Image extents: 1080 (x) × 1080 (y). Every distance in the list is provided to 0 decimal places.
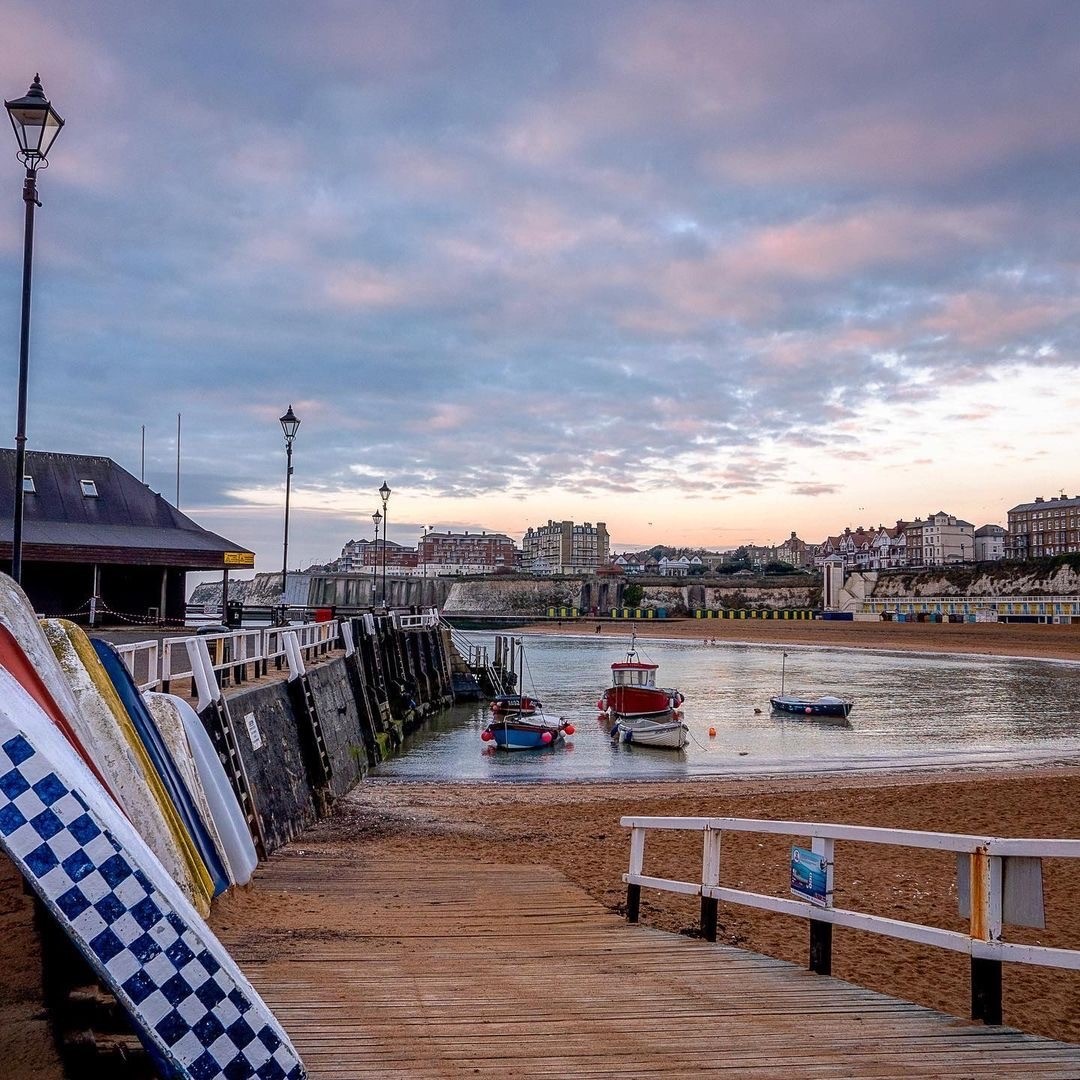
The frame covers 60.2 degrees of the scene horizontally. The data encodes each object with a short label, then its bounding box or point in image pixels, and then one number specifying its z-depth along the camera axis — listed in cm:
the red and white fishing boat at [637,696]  3412
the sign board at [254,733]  1339
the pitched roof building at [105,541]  2761
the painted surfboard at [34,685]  432
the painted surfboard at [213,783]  816
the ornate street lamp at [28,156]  1030
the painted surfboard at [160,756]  677
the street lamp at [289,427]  2578
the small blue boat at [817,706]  3711
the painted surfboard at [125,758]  561
